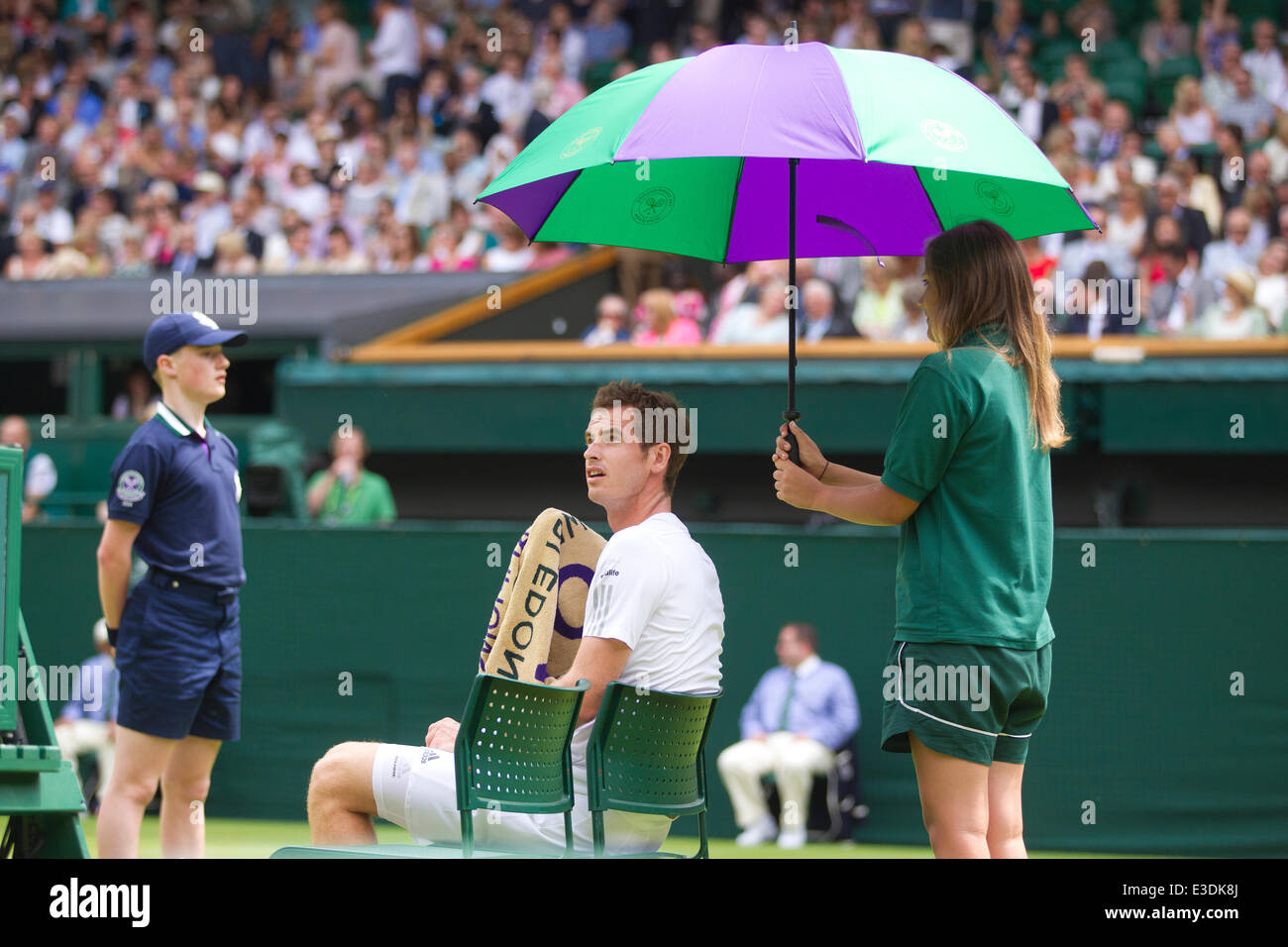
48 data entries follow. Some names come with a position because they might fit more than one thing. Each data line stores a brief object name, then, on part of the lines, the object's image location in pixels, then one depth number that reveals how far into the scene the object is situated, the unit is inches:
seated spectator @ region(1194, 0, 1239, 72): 504.1
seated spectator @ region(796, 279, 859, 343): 430.3
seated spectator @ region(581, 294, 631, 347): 456.8
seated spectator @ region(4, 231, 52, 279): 561.0
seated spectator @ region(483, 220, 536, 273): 503.2
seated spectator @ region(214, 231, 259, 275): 529.7
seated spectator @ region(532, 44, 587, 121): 555.5
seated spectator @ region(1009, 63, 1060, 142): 482.0
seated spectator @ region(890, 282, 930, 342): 423.5
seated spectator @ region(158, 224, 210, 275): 546.0
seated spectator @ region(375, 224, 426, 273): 519.5
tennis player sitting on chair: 156.7
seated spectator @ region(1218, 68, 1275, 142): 470.6
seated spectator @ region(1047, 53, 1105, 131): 482.9
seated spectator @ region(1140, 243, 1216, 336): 410.0
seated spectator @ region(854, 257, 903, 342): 430.0
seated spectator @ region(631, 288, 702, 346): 444.5
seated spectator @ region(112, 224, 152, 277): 547.2
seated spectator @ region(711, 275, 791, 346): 433.1
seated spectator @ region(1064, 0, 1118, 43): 543.5
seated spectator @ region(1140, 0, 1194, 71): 526.6
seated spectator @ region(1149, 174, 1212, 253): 423.8
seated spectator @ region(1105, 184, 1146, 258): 425.4
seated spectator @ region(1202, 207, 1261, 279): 422.0
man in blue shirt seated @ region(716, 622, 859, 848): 333.4
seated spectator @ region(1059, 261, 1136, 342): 410.0
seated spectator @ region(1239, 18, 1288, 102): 479.5
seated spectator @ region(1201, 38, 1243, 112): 481.4
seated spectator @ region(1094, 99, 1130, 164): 467.2
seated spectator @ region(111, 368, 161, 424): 502.6
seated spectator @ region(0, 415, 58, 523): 438.7
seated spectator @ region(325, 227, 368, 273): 521.3
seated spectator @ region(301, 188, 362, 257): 542.0
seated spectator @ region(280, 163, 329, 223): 555.8
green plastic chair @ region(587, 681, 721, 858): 155.9
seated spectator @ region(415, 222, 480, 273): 510.9
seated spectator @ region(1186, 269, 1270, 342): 402.6
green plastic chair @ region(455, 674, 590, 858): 149.4
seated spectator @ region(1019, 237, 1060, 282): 405.4
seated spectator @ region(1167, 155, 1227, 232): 439.5
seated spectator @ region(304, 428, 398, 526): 404.2
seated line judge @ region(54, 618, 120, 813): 362.3
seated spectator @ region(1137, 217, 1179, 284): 412.5
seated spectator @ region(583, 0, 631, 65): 593.9
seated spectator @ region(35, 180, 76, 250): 589.6
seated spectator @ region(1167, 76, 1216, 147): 474.0
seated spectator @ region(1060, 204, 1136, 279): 420.5
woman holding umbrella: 148.3
